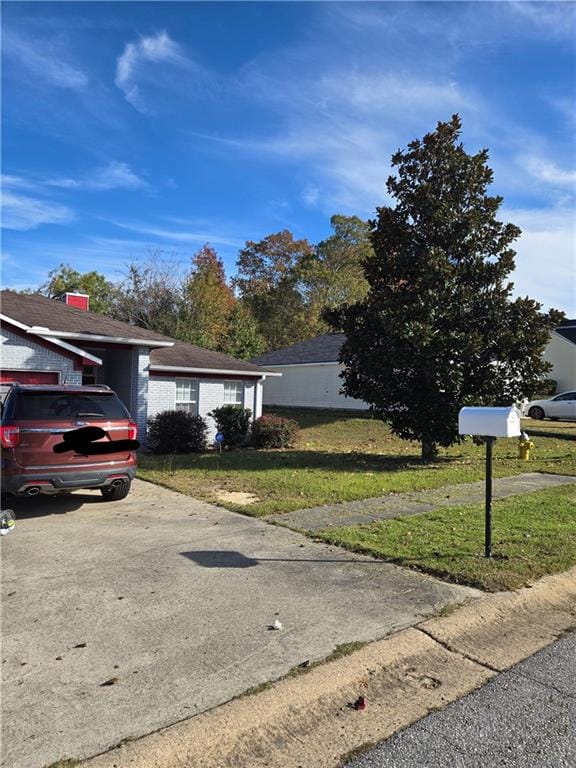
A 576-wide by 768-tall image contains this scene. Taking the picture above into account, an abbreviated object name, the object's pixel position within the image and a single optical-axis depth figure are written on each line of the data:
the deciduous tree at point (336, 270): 43.62
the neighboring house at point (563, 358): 35.12
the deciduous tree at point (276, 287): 45.59
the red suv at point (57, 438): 6.82
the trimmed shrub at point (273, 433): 16.78
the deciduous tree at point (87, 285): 42.00
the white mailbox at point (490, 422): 5.38
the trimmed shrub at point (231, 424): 17.25
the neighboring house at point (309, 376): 29.66
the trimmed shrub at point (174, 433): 15.30
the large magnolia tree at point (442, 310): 12.45
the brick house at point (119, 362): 13.46
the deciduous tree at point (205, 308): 35.16
